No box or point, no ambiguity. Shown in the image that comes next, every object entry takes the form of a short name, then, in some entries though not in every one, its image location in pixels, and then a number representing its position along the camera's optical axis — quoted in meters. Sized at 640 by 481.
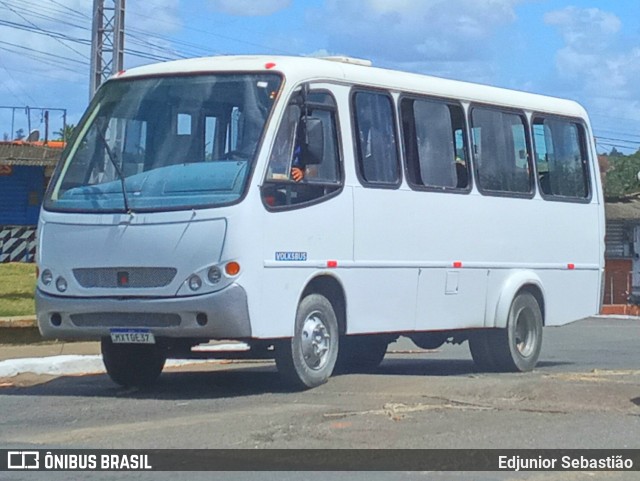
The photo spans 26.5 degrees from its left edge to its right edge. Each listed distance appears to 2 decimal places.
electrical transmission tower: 29.81
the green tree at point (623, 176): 60.96
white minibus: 11.34
